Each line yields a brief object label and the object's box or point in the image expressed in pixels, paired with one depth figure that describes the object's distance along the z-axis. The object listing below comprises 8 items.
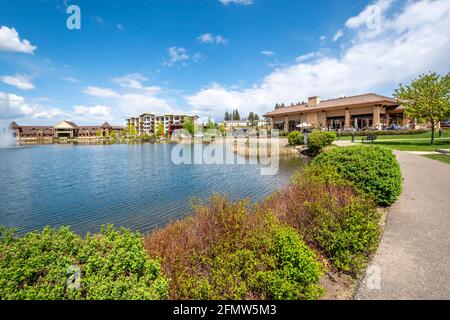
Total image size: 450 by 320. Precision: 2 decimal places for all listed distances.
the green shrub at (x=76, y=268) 2.51
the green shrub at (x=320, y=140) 24.88
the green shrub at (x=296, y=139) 32.50
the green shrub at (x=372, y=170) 6.91
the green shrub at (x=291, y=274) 3.21
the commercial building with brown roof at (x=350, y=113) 37.91
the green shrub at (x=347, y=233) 4.15
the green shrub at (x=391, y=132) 32.25
